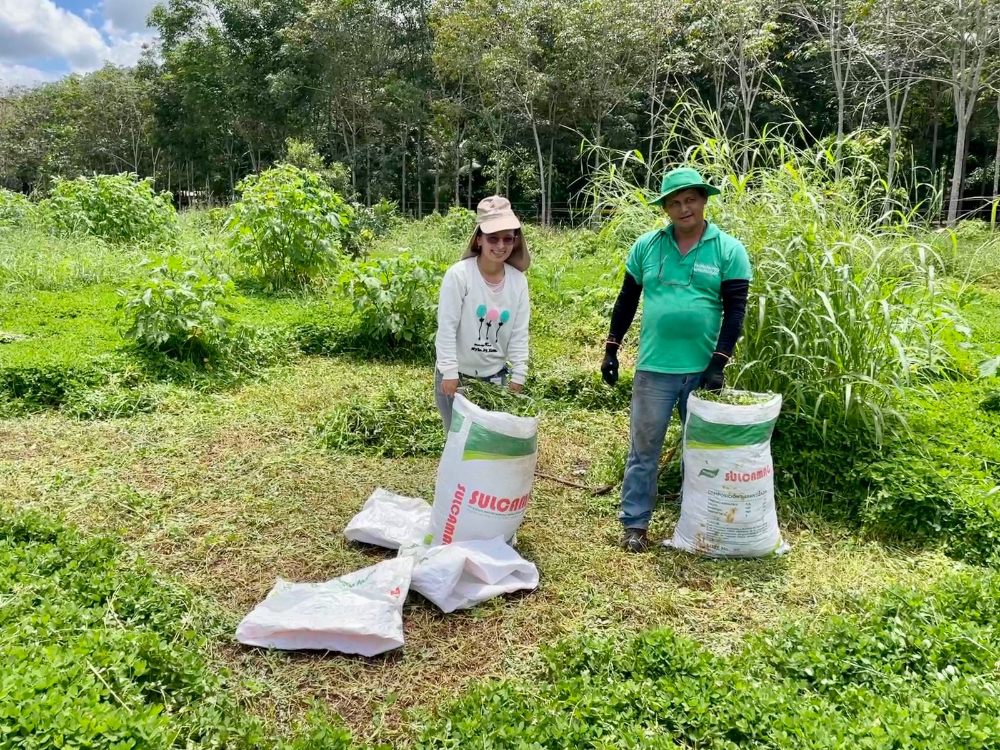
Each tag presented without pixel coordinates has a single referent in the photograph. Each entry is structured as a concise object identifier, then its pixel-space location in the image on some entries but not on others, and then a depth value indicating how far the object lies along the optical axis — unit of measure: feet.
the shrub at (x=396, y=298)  18.98
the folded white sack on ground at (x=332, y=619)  7.63
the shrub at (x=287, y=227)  23.30
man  9.52
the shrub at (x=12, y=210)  34.50
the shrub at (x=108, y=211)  33.35
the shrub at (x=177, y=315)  16.79
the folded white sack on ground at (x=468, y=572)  8.52
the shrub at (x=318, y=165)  54.29
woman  9.43
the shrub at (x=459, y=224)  41.45
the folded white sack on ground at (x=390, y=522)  9.99
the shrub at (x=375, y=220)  39.65
